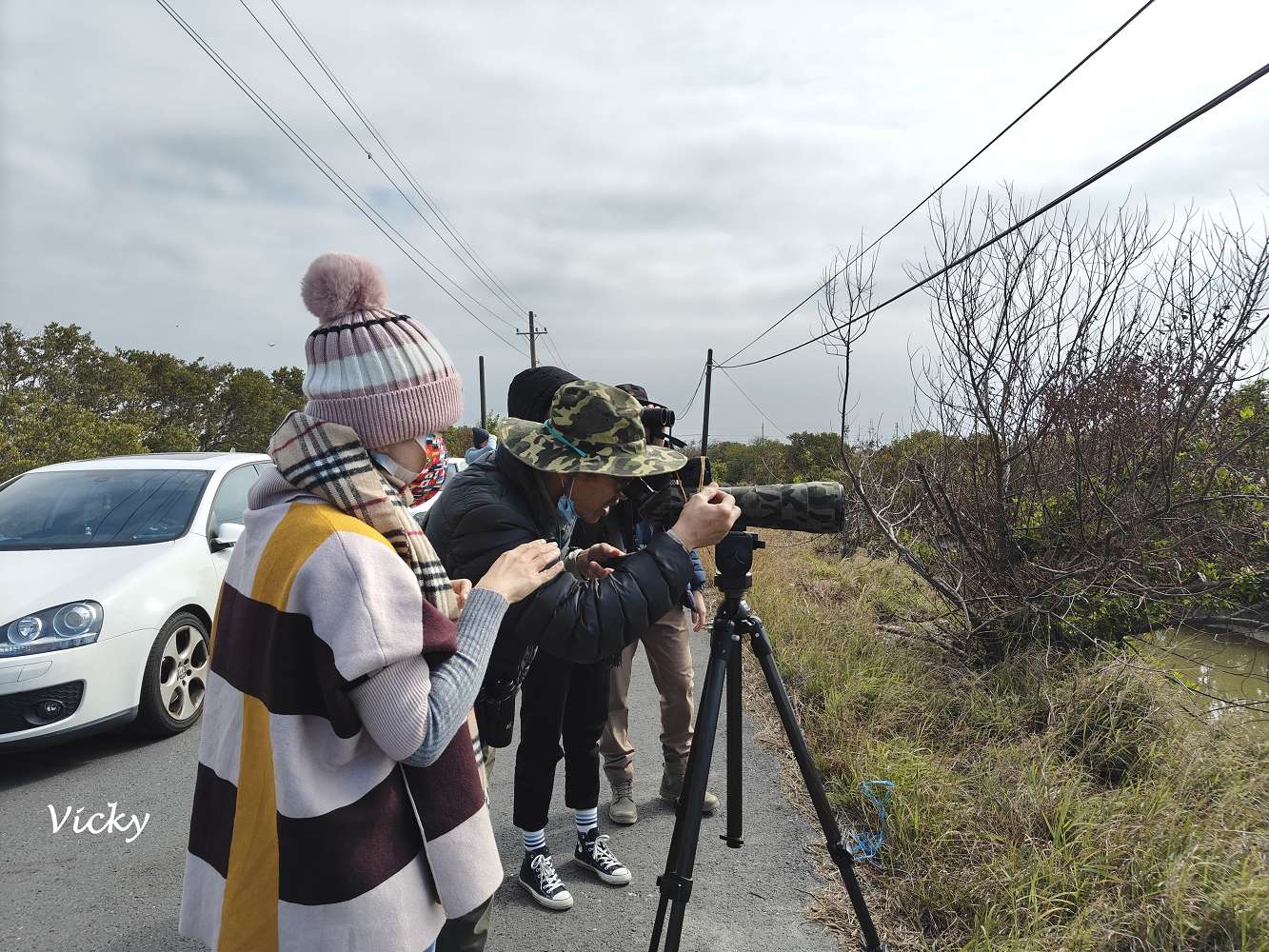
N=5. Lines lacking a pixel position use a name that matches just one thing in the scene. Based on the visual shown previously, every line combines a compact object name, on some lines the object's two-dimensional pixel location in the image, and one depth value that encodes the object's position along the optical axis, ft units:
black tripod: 6.73
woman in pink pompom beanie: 4.04
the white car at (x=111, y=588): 11.50
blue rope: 9.35
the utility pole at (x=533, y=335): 111.65
